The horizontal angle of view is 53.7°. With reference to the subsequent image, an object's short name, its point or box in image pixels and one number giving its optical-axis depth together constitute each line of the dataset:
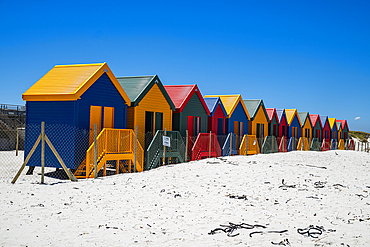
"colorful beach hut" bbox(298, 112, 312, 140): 37.00
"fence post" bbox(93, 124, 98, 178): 12.57
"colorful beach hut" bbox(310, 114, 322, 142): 40.00
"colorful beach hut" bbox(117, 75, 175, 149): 16.76
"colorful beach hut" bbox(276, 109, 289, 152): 32.30
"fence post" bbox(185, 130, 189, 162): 17.48
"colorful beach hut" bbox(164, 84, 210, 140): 19.94
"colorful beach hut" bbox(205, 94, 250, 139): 24.80
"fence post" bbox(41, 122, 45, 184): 11.23
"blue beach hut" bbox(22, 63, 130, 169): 13.71
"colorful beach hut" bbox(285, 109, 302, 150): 34.16
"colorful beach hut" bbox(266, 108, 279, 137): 30.45
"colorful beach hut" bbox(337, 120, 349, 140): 50.13
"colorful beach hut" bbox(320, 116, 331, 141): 42.69
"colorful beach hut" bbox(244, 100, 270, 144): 27.66
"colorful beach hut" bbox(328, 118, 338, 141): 45.98
